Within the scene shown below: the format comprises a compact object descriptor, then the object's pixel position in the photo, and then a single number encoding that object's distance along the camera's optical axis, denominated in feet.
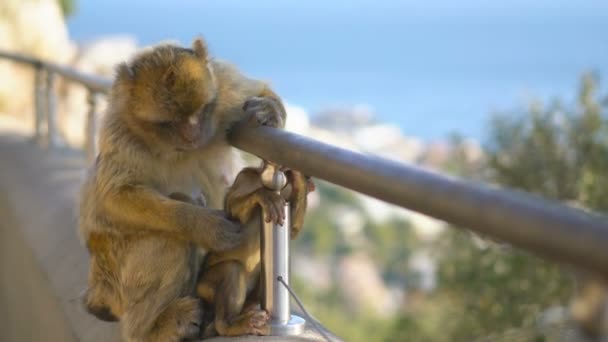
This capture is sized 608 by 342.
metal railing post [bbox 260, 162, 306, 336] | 13.51
